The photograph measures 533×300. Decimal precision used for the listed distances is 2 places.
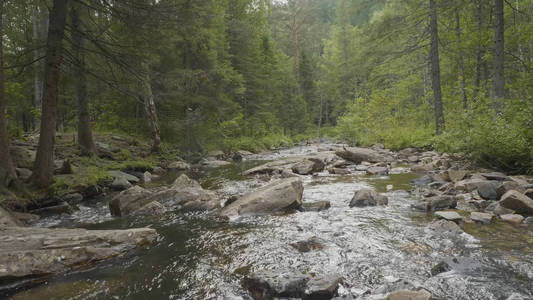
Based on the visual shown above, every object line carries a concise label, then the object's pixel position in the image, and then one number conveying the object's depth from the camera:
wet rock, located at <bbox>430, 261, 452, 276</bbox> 3.33
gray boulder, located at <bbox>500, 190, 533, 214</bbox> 4.89
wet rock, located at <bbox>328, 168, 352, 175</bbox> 11.17
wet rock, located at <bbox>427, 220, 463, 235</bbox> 4.47
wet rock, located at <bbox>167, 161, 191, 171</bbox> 14.87
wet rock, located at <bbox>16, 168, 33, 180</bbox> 7.52
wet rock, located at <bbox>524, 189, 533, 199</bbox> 5.28
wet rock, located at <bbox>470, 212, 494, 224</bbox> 4.77
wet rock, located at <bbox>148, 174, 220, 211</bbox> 7.18
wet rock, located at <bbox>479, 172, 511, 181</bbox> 6.69
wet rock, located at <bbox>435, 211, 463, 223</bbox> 4.88
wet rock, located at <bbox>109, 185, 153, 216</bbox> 6.78
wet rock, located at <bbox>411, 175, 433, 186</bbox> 8.20
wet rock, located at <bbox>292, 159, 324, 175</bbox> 11.72
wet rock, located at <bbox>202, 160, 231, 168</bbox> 16.03
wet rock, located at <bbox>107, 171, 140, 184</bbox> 10.41
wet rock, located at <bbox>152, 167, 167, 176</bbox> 13.05
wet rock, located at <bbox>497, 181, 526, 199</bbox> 5.58
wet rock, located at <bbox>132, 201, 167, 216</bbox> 6.79
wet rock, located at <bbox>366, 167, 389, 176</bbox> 10.47
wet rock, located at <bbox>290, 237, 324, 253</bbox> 4.21
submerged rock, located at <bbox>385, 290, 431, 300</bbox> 2.72
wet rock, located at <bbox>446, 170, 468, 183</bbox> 7.72
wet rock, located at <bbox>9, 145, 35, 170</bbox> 8.22
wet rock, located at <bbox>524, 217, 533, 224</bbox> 4.63
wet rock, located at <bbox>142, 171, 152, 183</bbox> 11.19
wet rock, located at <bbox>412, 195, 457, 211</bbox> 5.76
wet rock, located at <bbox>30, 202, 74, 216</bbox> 6.87
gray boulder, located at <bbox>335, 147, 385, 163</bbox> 13.59
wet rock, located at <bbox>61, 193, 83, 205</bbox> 7.79
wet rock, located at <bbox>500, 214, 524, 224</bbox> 4.67
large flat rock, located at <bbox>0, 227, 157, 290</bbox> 3.49
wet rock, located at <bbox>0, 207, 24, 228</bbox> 4.93
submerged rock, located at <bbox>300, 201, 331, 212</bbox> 6.39
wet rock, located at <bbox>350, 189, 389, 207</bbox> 6.41
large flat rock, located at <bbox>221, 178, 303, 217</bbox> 6.39
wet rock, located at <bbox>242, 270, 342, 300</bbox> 2.97
